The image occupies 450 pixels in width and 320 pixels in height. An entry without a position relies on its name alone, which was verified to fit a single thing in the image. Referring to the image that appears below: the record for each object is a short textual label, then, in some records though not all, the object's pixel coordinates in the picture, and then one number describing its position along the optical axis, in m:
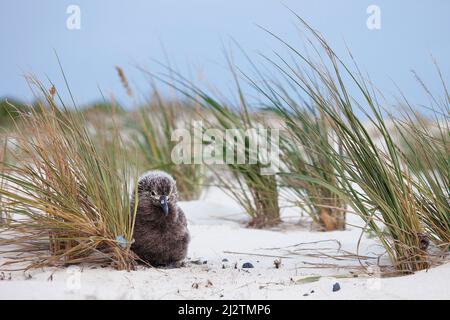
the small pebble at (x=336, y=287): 3.44
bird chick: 4.21
